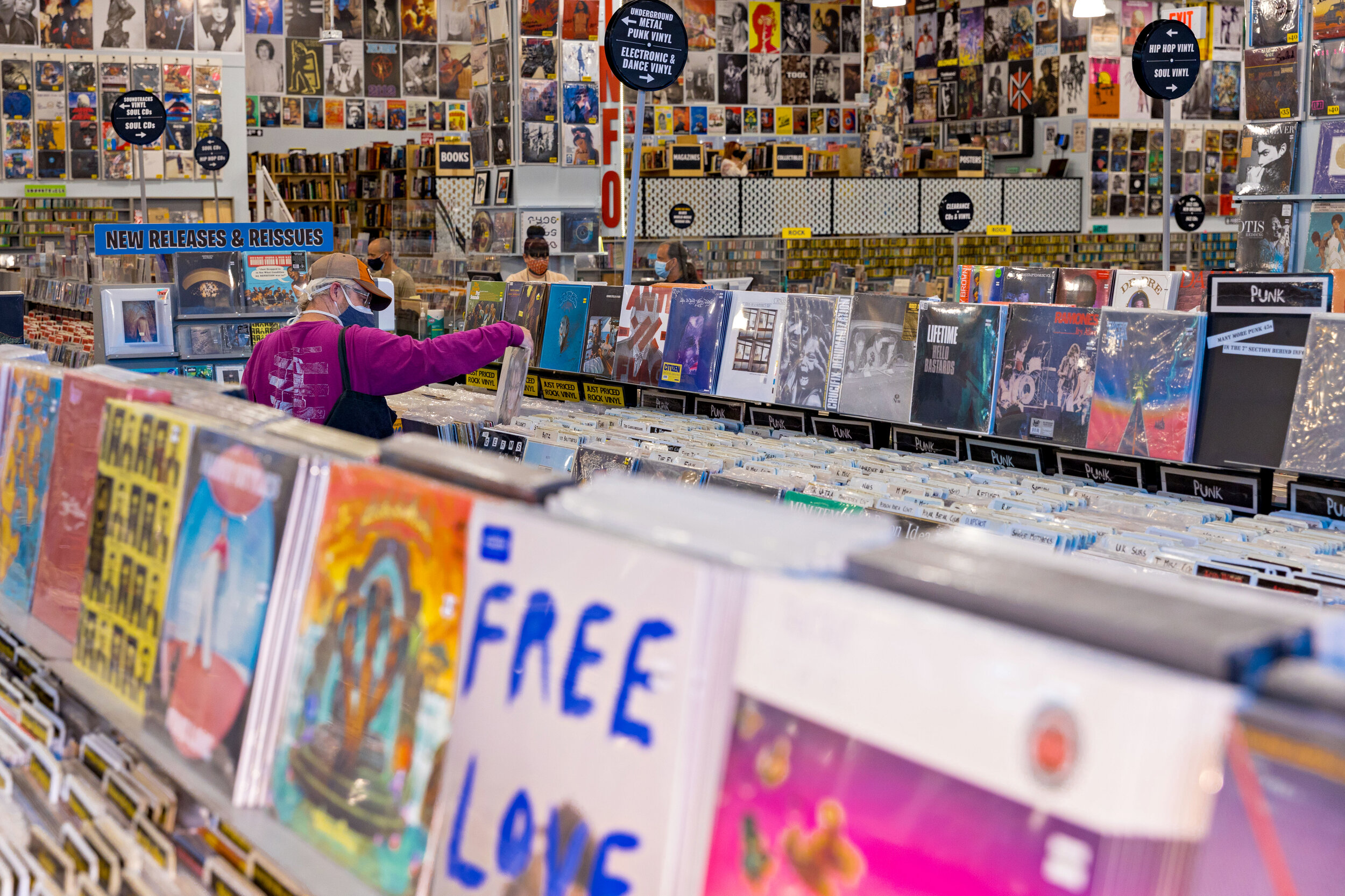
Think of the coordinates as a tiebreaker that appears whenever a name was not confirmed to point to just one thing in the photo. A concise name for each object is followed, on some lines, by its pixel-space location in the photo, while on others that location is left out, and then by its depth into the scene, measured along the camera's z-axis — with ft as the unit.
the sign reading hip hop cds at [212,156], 37.40
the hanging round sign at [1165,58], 22.67
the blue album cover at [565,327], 15.40
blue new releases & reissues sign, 19.94
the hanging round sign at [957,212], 36.81
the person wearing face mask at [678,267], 25.61
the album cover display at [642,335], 14.18
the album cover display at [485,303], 17.28
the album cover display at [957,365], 11.09
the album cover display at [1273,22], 27.66
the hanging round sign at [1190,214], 43.52
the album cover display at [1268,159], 27.96
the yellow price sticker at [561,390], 15.62
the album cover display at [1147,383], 9.83
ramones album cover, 10.46
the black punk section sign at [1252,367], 9.25
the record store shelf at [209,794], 4.22
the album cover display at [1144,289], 25.55
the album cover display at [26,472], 7.25
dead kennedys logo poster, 59.98
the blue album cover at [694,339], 13.47
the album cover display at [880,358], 11.76
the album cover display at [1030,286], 28.40
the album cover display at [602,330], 14.85
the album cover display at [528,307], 16.12
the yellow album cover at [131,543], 5.67
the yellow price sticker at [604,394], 14.98
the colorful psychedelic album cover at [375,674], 4.05
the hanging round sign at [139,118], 29.37
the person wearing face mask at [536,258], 25.95
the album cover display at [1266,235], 28.19
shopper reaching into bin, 12.32
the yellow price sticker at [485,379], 17.26
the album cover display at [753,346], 12.87
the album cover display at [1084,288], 28.04
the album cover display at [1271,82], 27.78
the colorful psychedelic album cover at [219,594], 4.93
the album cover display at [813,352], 12.37
